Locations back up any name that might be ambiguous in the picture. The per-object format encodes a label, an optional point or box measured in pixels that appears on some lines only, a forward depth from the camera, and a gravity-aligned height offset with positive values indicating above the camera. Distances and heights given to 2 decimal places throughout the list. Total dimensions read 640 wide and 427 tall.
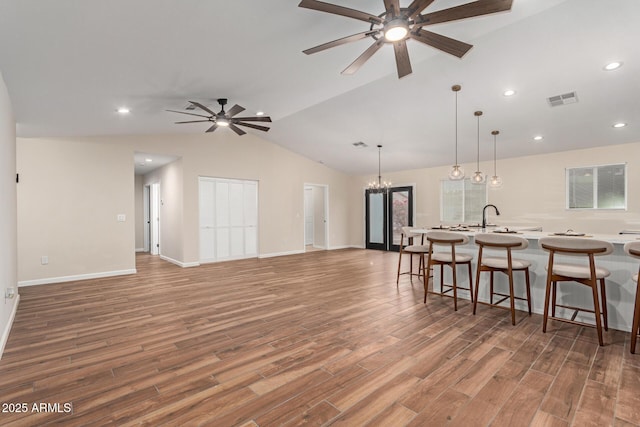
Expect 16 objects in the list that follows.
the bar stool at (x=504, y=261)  3.26 -0.58
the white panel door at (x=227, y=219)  7.48 -0.18
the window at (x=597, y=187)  5.93 +0.45
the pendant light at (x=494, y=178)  5.53 +0.58
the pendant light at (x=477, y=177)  5.25 +0.58
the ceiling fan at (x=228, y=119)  4.31 +1.38
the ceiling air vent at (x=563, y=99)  4.48 +1.66
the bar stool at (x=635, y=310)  2.54 -0.83
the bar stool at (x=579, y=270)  2.72 -0.58
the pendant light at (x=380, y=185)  7.67 +0.66
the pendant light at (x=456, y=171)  4.57 +0.60
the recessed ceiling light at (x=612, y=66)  3.70 +1.75
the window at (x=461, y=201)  7.79 +0.26
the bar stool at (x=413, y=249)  4.89 -0.62
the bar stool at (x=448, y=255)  3.74 -0.58
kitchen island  3.04 -0.83
